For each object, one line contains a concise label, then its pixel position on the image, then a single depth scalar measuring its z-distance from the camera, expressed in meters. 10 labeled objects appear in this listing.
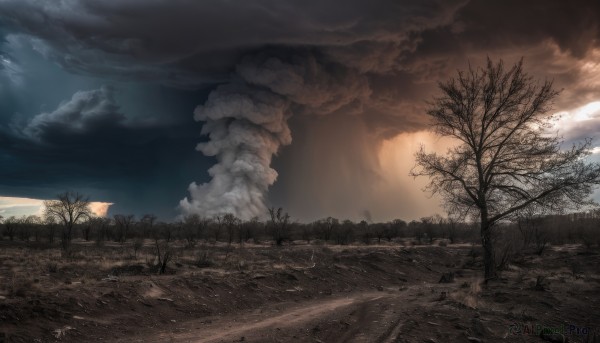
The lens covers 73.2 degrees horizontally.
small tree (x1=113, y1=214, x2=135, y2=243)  68.44
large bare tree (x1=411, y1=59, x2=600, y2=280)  17.06
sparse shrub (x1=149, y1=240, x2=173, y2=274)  19.40
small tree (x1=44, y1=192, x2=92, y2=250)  68.95
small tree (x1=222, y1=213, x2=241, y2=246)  82.19
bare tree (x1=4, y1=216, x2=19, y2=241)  63.39
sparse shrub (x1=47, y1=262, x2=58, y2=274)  19.64
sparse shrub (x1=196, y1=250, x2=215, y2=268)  23.15
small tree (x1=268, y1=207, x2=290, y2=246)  62.86
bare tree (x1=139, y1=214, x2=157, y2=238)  81.01
